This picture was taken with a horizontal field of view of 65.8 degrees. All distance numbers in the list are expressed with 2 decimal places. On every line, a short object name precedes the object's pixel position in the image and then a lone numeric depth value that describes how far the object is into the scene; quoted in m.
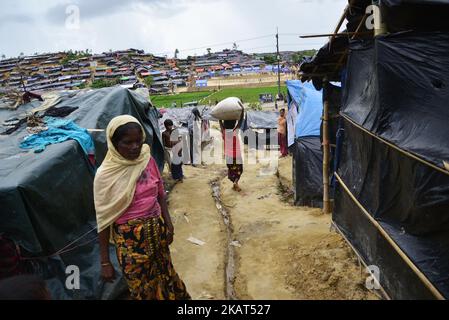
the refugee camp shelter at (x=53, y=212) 2.82
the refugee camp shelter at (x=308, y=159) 6.10
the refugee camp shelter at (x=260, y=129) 13.47
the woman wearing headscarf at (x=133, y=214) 2.36
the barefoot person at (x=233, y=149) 6.95
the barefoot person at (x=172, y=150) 7.55
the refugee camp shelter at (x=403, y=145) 2.25
